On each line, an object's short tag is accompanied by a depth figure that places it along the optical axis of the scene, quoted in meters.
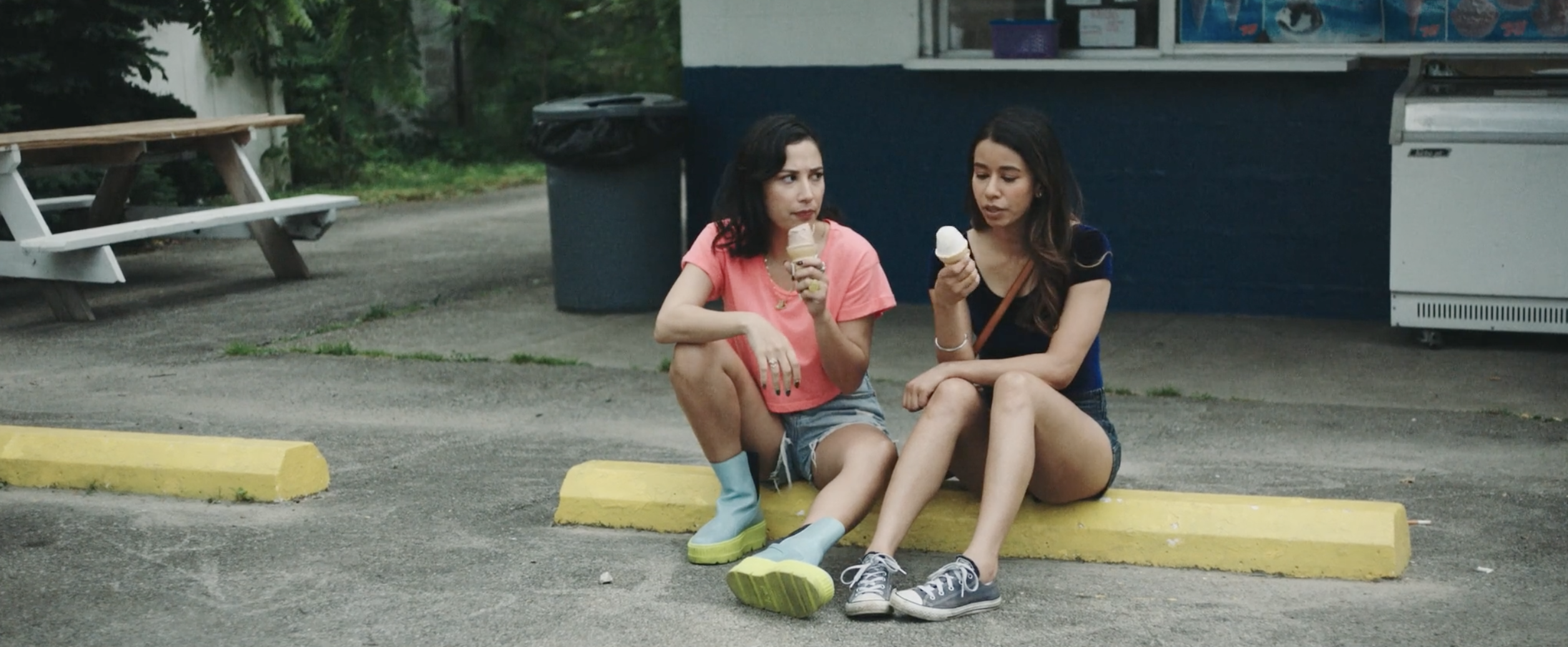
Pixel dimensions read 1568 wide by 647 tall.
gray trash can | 9.02
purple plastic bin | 8.66
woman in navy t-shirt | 4.13
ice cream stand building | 8.29
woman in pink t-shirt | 4.33
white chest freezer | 7.35
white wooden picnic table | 8.96
